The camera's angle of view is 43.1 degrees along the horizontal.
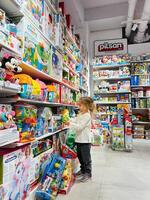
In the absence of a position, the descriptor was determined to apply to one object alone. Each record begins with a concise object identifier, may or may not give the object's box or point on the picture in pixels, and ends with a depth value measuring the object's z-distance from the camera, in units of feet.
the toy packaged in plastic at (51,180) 6.55
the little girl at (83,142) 8.81
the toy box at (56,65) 8.75
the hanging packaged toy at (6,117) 4.71
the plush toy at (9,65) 4.89
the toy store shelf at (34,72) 6.27
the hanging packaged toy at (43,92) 7.22
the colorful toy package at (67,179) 7.38
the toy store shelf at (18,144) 5.47
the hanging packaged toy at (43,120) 7.12
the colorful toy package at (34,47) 5.97
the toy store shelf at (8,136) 4.59
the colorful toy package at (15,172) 4.90
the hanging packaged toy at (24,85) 5.76
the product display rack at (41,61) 5.39
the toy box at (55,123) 8.34
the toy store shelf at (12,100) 5.58
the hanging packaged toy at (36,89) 6.34
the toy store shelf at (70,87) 10.67
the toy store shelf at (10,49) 4.75
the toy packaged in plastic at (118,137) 14.93
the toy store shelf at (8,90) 4.68
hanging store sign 22.26
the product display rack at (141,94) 20.47
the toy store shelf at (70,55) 11.60
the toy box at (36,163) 6.78
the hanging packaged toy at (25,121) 5.80
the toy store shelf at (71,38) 11.86
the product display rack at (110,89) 20.22
